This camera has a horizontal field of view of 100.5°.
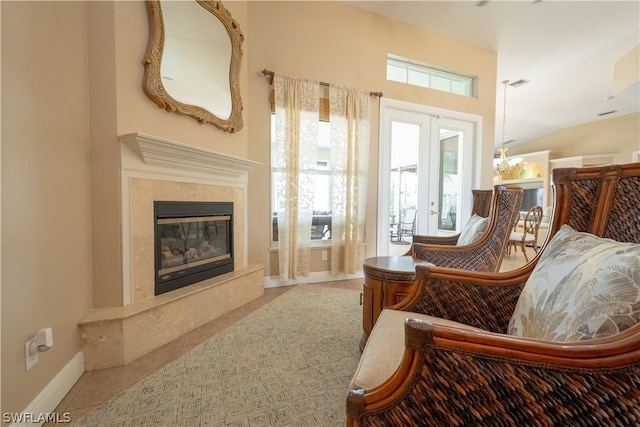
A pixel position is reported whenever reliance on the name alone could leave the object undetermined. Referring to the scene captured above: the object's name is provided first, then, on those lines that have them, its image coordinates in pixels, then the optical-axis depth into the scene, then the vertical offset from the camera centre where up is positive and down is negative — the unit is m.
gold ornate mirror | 1.81 +1.13
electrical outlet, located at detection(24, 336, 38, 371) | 1.09 -0.65
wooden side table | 1.54 -0.49
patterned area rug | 1.17 -0.94
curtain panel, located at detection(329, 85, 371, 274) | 3.14 +0.42
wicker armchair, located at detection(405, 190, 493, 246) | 2.35 -0.06
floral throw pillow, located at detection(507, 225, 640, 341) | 0.62 -0.23
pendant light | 6.11 +1.01
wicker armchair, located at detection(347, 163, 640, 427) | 0.54 -0.38
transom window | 3.57 +1.81
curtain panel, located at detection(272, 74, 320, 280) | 2.89 +0.41
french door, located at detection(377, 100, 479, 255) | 3.51 +0.47
